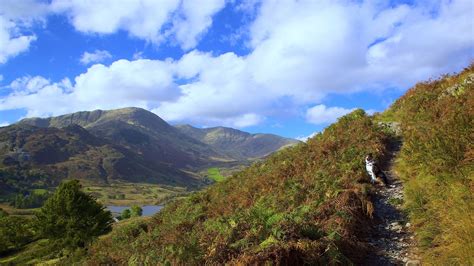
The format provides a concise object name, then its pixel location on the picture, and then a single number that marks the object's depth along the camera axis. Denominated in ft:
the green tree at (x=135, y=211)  399.61
